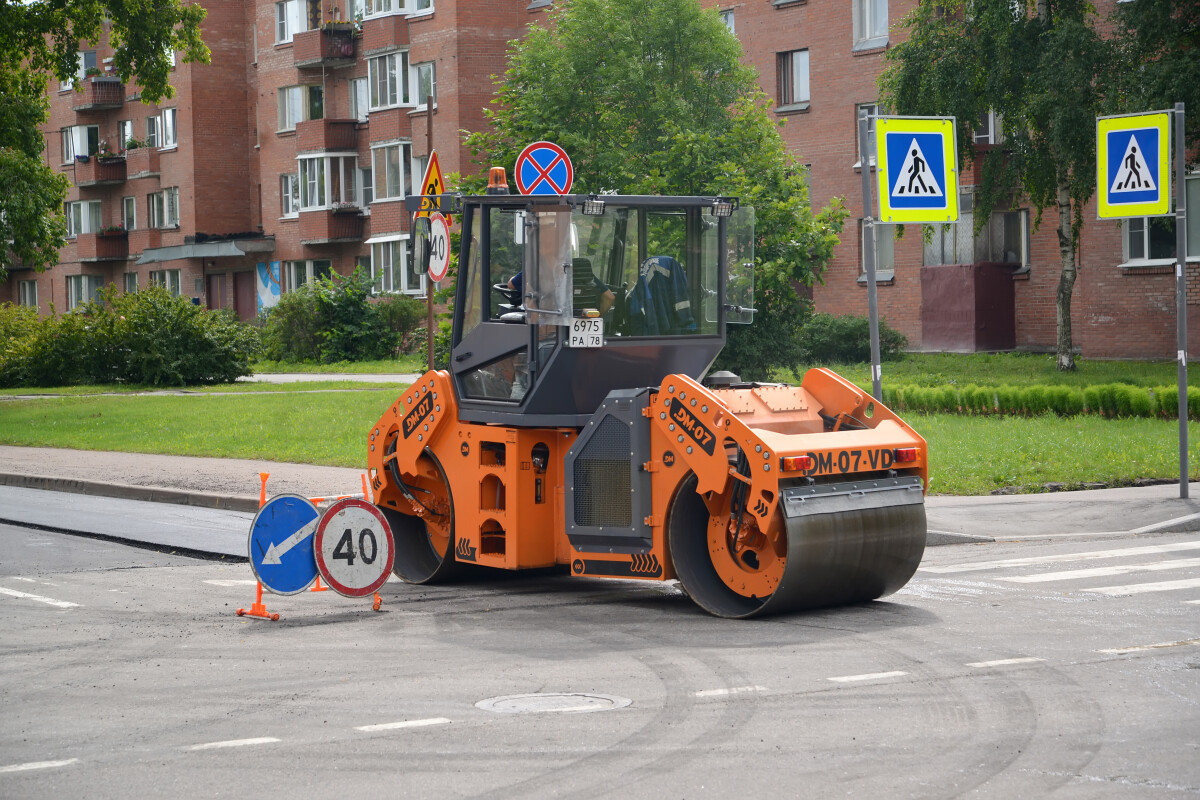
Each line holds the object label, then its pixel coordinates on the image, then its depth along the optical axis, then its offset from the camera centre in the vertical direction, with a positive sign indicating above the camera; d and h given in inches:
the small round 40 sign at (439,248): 599.2 +36.1
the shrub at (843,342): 1491.1 -12.2
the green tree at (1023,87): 1158.3 +187.4
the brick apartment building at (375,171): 1531.7 +249.4
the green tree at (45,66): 1269.7 +243.4
